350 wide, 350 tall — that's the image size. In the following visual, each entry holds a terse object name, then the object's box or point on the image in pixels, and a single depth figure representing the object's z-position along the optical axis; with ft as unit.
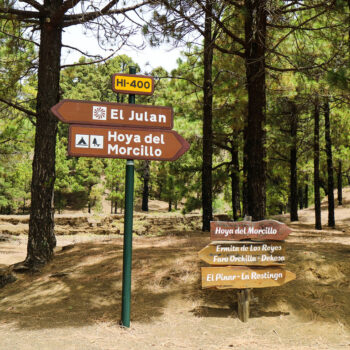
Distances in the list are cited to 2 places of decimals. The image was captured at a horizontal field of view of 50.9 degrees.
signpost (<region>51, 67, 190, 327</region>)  15.64
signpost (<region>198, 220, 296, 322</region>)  16.55
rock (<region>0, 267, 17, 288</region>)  23.62
